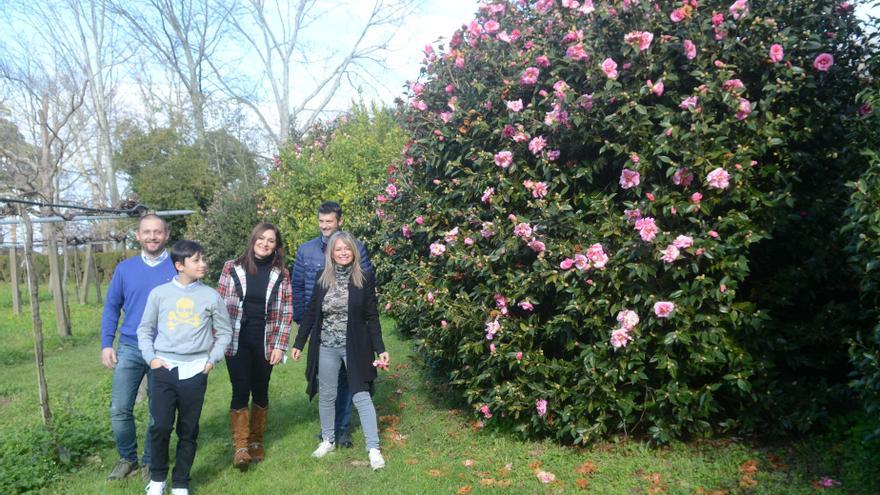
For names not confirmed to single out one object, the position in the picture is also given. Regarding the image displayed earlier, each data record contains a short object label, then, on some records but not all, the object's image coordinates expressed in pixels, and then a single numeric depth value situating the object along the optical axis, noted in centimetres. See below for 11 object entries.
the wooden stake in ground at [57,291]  1134
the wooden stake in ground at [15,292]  1427
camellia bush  426
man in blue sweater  479
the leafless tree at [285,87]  2973
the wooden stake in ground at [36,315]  561
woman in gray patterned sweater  509
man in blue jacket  554
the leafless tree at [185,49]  3047
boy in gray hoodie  440
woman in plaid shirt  512
